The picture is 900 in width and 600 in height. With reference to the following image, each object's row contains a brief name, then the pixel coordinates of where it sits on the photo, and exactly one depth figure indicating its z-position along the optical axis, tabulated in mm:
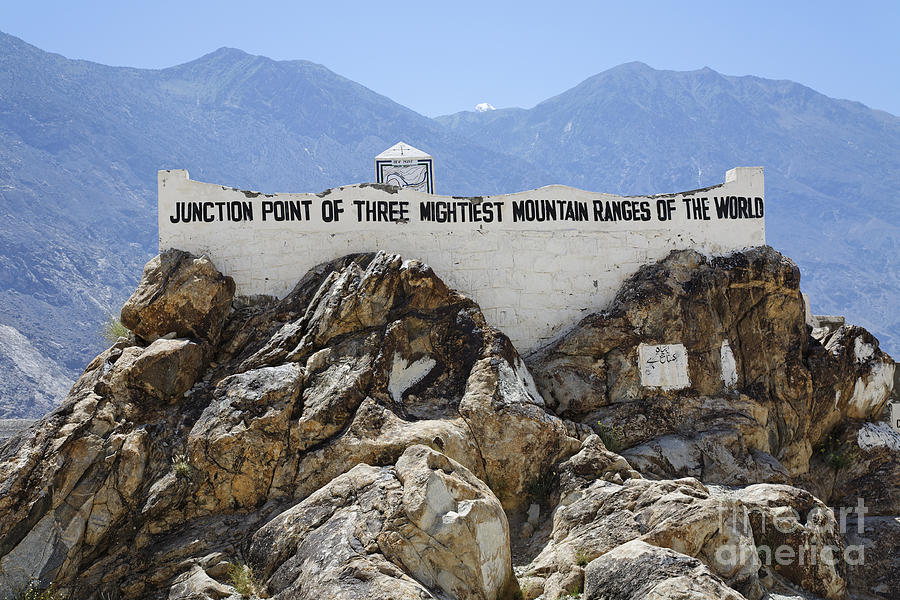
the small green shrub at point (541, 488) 20188
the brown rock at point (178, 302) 21672
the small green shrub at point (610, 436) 22109
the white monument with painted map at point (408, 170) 29781
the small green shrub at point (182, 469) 19312
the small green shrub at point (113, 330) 22859
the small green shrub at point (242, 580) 16891
